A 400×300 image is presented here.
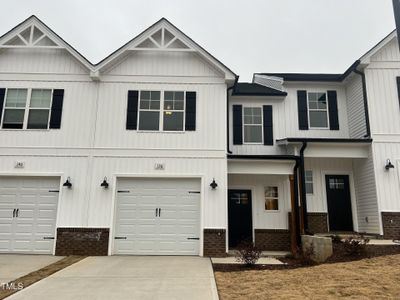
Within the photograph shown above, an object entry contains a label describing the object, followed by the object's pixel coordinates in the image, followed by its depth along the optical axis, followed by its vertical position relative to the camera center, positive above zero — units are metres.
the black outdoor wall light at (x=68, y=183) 10.97 +1.06
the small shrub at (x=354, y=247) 8.79 -0.78
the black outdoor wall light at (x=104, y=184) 10.97 +1.04
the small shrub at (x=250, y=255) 8.73 -1.00
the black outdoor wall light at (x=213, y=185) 11.06 +1.05
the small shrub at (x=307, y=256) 8.97 -1.09
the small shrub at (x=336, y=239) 9.96 -0.64
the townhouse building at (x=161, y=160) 10.96 +2.01
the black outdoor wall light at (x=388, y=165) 11.79 +1.90
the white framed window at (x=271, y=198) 12.86 +0.75
